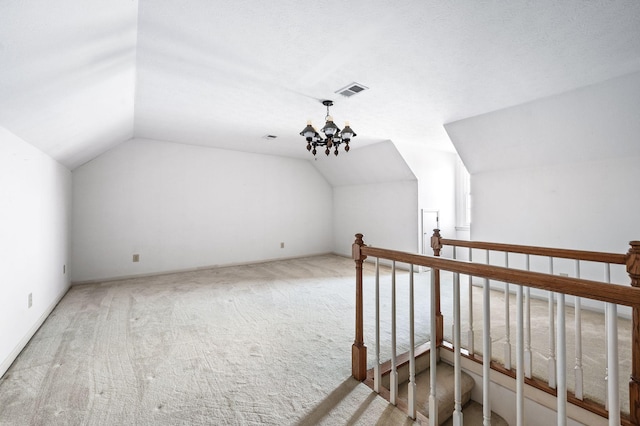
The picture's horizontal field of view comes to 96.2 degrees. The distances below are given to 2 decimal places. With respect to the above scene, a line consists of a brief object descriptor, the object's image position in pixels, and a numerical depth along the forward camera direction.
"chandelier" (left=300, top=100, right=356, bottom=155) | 2.91
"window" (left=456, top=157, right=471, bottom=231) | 5.92
